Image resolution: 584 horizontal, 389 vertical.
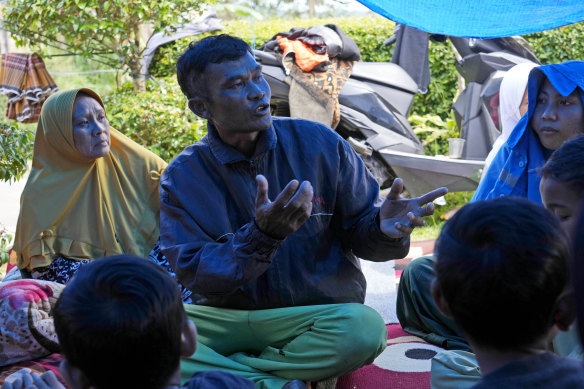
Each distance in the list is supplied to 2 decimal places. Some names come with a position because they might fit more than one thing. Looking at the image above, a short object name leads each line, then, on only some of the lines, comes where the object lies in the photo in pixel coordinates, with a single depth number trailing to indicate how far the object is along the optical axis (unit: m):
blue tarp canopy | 3.75
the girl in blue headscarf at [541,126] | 3.15
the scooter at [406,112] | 7.11
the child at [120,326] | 1.52
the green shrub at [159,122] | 7.50
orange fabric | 7.18
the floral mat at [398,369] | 3.08
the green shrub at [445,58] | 9.65
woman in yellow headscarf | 3.69
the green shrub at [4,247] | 4.46
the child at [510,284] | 1.50
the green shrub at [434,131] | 8.84
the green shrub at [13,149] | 4.51
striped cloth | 9.02
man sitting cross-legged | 2.71
